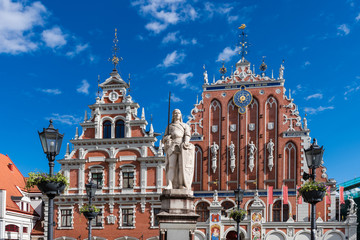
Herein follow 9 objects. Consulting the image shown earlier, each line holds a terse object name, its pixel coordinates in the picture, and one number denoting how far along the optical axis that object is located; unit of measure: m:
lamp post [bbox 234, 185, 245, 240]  19.99
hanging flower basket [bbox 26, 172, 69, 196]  11.93
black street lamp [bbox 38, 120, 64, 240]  11.55
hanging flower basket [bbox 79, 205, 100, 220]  18.73
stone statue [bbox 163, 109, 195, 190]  11.89
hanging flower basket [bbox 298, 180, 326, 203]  12.54
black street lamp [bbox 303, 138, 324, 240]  12.41
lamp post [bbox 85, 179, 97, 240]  18.60
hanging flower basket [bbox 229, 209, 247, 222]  20.15
